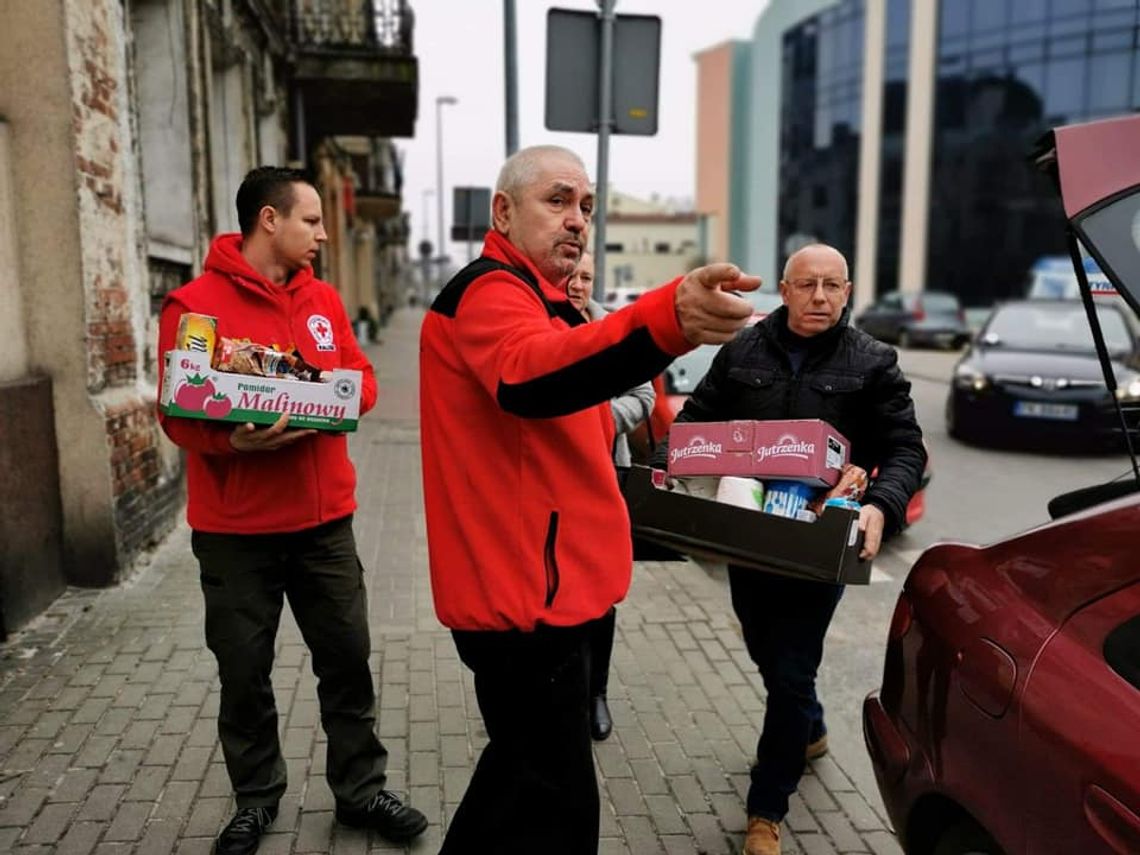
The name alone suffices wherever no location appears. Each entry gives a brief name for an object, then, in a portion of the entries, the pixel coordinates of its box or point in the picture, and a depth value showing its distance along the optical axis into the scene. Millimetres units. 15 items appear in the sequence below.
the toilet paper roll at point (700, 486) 2877
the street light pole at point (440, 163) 33531
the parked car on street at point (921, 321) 26312
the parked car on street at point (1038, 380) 9812
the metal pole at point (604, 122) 6145
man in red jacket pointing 1947
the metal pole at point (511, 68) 10641
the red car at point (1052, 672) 1649
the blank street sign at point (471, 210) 13656
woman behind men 3297
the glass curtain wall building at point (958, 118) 37406
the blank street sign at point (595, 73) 6199
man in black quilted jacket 2910
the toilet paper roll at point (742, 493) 2717
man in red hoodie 2779
